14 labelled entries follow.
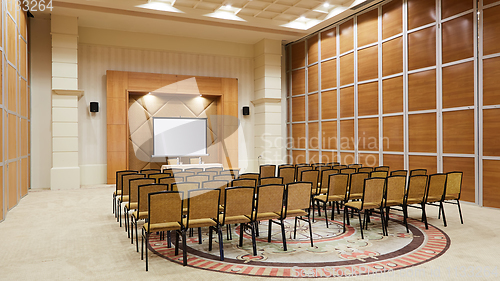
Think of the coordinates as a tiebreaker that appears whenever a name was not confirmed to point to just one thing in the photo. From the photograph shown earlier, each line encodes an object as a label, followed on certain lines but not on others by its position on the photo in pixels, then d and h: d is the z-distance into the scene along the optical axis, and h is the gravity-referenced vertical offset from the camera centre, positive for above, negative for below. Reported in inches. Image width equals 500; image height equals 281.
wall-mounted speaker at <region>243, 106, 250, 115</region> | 513.7 +44.2
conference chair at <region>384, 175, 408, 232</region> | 197.2 -31.0
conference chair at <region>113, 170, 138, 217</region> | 242.5 -31.4
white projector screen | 466.9 +4.4
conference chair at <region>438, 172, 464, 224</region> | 222.8 -31.0
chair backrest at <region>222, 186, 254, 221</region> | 159.8 -29.0
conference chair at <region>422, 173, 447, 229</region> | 209.2 -31.6
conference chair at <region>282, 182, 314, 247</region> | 174.4 -30.4
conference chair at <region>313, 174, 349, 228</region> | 216.4 -31.6
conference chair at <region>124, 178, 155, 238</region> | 198.1 -27.0
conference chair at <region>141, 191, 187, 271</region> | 147.6 -31.4
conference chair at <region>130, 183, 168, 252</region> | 172.9 -27.8
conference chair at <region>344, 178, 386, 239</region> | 192.2 -32.8
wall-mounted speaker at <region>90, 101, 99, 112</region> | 423.8 +43.2
